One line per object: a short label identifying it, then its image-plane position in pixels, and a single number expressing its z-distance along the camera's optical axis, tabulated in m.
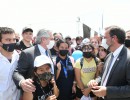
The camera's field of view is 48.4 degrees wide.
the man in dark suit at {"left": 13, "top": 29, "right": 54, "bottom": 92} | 1.84
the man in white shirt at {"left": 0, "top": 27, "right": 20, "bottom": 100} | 2.04
